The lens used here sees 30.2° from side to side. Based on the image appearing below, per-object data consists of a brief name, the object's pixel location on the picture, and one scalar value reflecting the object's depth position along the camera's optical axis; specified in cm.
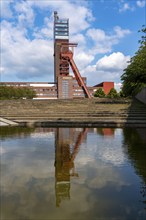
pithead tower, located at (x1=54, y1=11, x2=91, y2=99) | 13012
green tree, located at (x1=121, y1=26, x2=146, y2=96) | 2369
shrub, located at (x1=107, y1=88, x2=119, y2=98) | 10944
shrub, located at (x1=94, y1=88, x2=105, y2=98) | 12278
